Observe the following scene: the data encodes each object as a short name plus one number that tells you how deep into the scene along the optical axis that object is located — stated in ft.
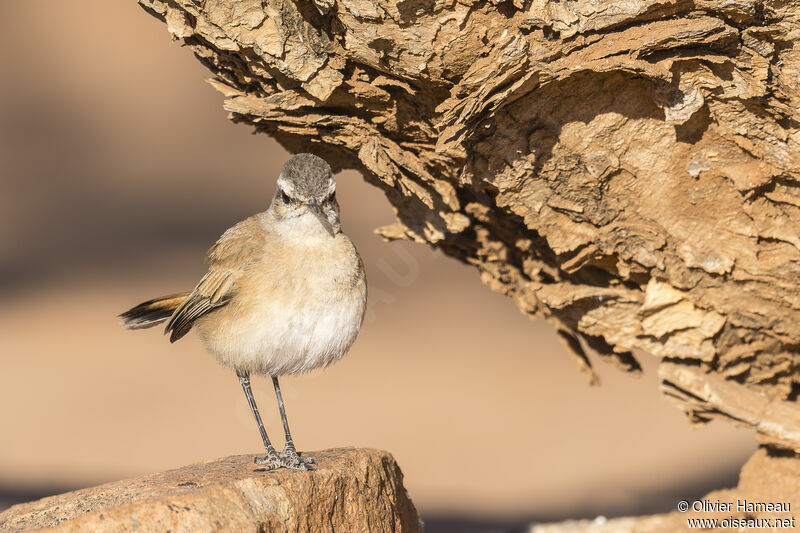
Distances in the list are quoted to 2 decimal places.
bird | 30.73
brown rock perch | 23.88
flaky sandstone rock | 28.32
